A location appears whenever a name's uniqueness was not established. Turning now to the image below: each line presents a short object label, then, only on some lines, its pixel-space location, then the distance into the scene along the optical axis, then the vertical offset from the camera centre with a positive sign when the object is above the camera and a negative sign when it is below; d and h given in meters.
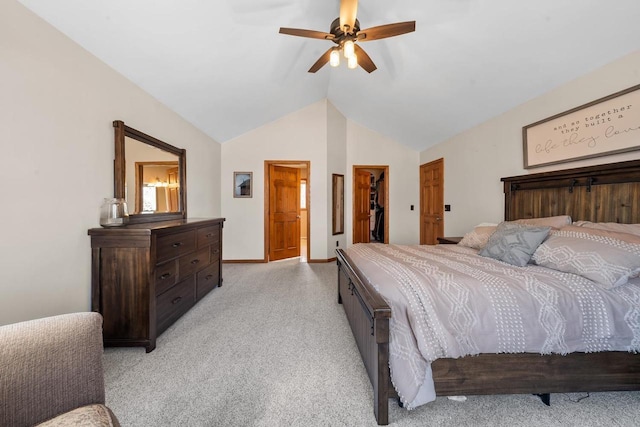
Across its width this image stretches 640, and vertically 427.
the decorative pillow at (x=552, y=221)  2.16 -0.08
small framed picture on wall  5.00 +0.59
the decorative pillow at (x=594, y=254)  1.42 -0.26
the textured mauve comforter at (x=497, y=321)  1.28 -0.56
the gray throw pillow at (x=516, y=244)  1.88 -0.24
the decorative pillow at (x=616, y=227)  1.70 -0.10
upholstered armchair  0.76 -0.52
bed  1.30 -0.85
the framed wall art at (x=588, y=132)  1.88 +0.70
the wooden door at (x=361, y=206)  5.54 +0.17
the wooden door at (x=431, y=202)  4.60 +0.23
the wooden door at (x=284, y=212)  5.16 +0.03
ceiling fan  1.93 +1.47
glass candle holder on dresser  2.16 +0.01
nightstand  3.20 -0.36
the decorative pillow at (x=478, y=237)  2.51 -0.24
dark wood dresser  1.97 -0.54
